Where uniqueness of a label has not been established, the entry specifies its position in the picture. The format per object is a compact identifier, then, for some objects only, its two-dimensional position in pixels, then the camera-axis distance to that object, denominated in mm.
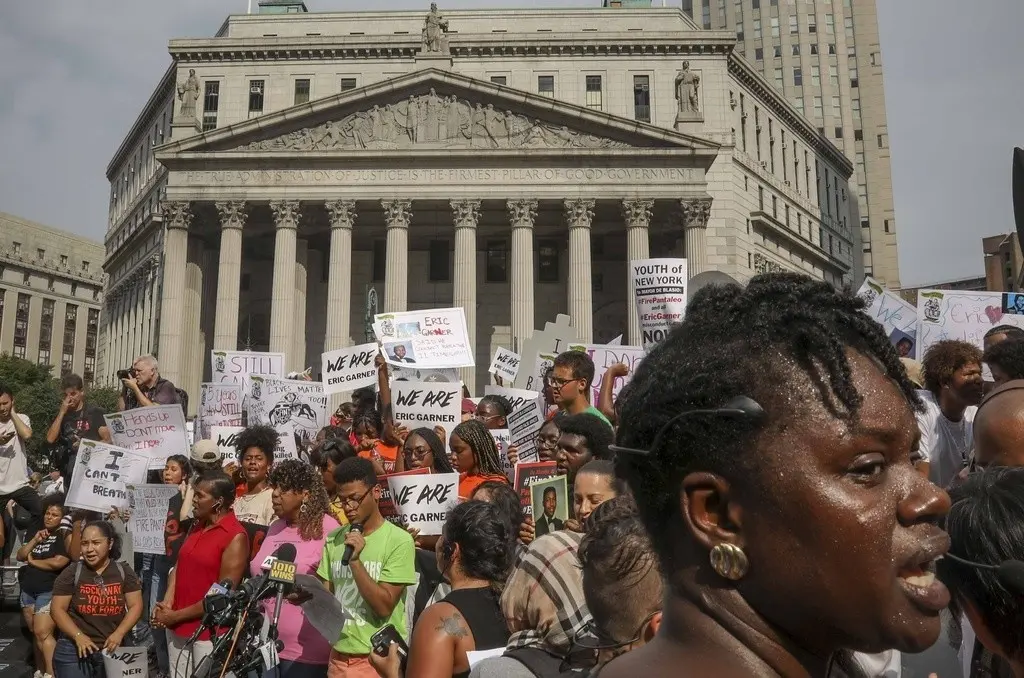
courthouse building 42344
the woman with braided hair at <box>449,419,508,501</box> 7680
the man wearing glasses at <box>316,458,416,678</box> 5938
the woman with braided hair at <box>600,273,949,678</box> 1535
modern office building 88875
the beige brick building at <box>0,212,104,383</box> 100062
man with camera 12461
